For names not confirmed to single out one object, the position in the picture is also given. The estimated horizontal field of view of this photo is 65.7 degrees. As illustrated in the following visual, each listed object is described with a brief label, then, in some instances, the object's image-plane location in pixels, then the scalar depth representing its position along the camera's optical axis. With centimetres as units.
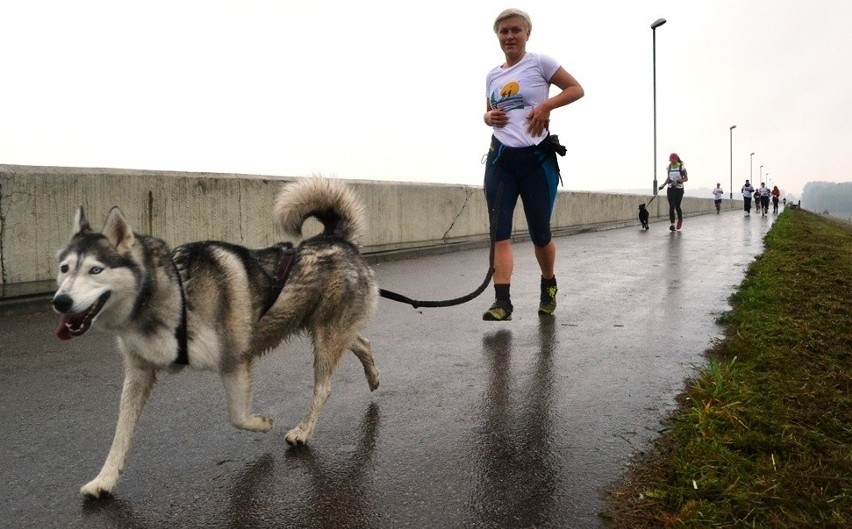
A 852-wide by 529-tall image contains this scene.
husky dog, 249
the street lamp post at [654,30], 3700
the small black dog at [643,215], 2145
